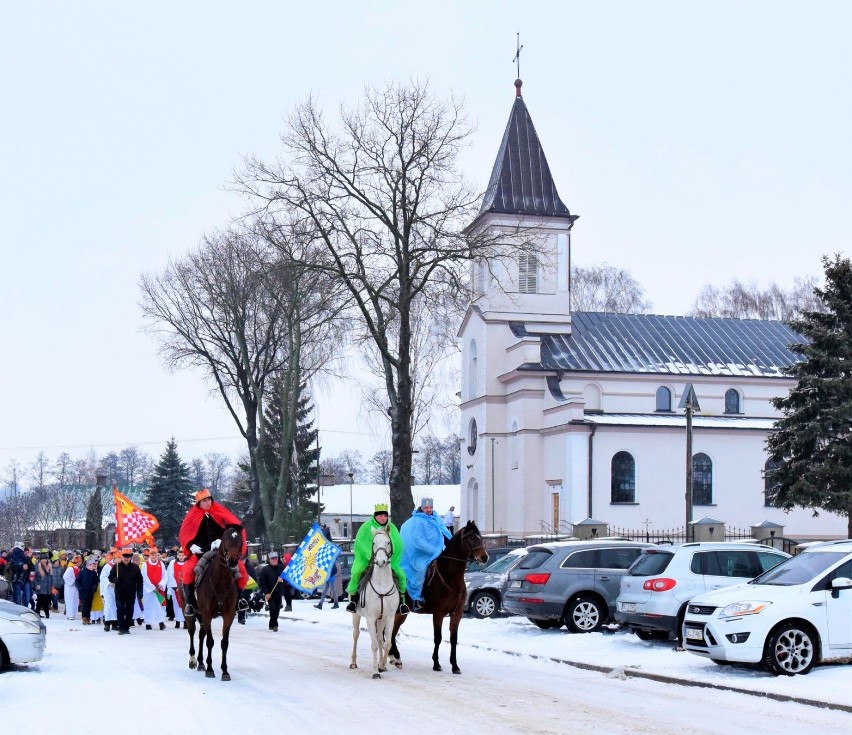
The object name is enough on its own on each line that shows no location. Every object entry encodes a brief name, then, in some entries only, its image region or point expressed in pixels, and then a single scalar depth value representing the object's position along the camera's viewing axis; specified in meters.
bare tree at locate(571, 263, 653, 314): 79.06
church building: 54.59
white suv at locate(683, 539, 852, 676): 13.87
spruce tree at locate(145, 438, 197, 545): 81.75
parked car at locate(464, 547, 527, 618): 25.80
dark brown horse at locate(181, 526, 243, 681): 14.14
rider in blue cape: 15.05
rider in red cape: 15.11
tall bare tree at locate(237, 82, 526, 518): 35.50
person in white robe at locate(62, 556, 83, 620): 30.33
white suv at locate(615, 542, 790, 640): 17.23
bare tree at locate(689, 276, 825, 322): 82.81
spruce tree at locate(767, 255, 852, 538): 37.59
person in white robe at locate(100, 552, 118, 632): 25.16
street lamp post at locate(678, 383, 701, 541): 34.16
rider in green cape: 14.52
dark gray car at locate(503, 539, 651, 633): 20.16
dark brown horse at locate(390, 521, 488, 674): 14.72
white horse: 14.21
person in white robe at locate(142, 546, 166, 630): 25.17
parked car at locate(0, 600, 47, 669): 14.59
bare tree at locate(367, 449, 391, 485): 133.71
